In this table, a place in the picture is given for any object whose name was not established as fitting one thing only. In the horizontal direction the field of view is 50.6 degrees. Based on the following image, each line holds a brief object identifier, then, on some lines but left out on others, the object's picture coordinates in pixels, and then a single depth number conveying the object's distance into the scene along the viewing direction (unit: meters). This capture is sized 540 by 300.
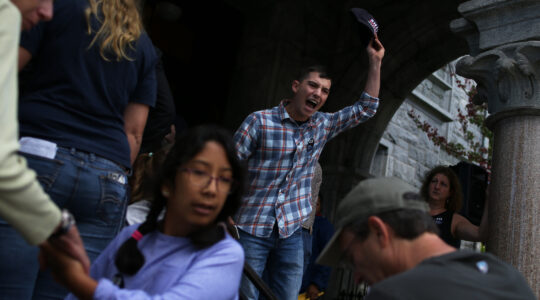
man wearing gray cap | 1.43
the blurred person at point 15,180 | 1.14
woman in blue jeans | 1.84
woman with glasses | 1.58
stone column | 3.70
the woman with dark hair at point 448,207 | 4.18
